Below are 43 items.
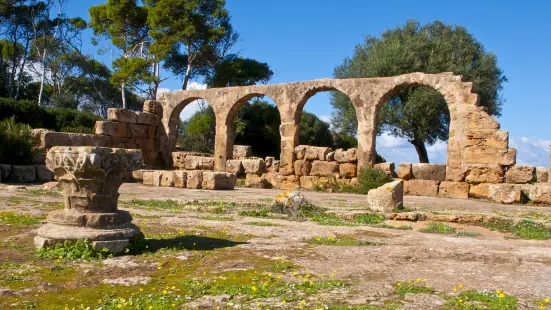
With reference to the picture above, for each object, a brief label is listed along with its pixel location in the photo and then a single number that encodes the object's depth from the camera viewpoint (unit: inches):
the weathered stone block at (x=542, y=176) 573.9
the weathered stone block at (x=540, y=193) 498.9
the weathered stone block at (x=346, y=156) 641.0
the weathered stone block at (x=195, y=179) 574.2
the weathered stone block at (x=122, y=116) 721.6
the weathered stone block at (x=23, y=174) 534.3
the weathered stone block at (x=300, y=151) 673.0
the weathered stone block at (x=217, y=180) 565.9
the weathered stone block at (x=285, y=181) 674.8
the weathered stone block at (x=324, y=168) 649.6
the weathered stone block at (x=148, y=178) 610.7
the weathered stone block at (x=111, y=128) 697.5
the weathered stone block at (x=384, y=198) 375.2
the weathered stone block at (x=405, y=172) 607.1
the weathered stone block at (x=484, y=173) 564.4
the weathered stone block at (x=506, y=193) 511.7
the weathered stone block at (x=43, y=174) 557.9
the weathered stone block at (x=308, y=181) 656.4
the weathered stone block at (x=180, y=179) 582.6
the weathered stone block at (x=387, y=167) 609.3
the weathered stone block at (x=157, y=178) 600.4
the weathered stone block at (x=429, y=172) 595.8
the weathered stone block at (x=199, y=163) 753.6
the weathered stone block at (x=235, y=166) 706.2
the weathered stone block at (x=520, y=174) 560.7
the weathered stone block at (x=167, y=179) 589.9
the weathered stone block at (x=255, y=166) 696.4
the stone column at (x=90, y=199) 204.4
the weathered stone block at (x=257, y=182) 676.1
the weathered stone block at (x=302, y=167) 668.7
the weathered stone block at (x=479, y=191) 565.9
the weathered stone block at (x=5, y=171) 523.8
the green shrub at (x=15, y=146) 551.2
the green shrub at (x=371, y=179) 593.6
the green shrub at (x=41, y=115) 950.4
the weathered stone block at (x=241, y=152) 793.9
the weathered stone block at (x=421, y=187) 593.6
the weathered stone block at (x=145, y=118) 767.1
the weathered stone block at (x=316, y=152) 660.1
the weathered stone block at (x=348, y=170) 641.0
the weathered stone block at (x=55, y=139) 604.7
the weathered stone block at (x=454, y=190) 575.8
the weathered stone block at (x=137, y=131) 748.6
